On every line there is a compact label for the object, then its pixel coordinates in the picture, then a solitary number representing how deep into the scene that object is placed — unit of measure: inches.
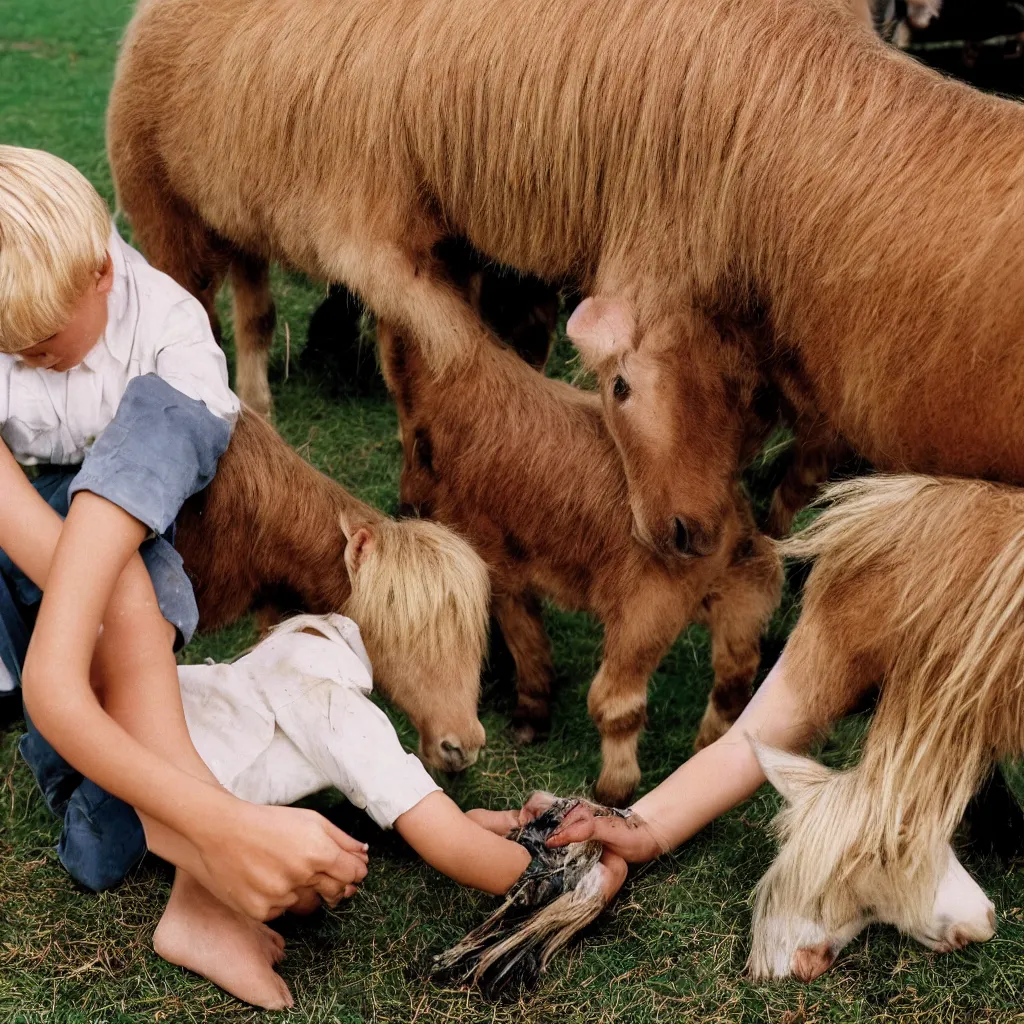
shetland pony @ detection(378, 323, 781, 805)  92.1
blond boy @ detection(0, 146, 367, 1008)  67.4
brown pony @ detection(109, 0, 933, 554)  75.8
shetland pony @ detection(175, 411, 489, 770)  85.7
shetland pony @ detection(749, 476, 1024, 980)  70.5
